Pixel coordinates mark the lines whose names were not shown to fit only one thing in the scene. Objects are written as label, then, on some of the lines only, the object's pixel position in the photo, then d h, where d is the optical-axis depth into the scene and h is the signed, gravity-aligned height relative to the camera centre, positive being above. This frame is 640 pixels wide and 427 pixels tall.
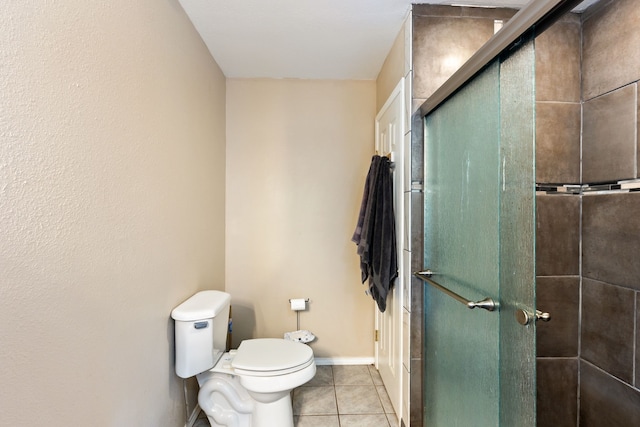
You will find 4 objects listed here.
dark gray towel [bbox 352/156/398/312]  1.84 -0.14
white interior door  1.79 -0.39
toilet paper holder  2.42 -0.73
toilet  1.51 -0.81
